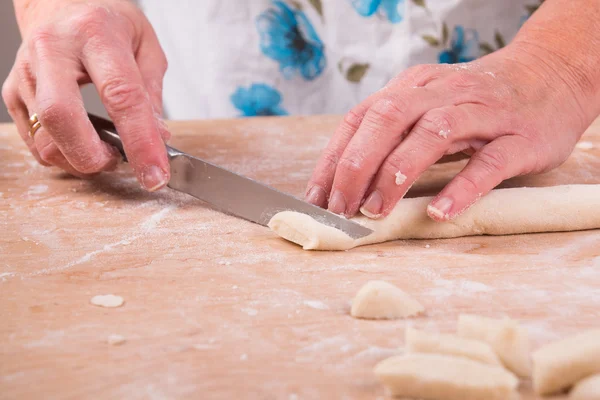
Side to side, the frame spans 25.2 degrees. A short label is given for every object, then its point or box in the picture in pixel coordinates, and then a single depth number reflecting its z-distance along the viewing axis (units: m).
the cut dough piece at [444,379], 0.51
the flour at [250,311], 0.56
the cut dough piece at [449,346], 0.52
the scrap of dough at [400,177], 0.61
